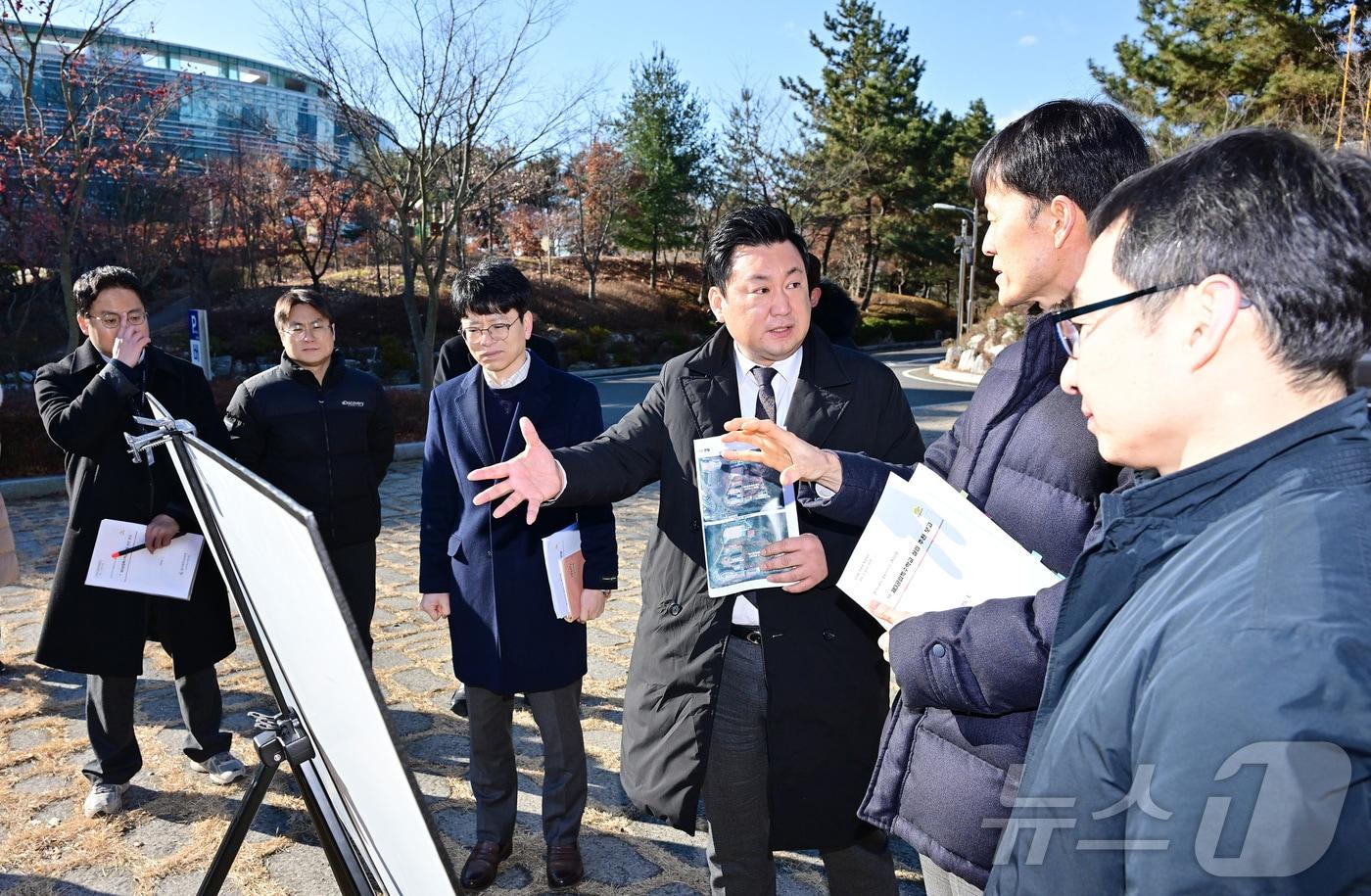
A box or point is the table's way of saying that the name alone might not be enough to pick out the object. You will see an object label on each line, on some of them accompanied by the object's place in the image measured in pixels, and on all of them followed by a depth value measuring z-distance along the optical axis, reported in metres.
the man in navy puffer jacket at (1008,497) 1.50
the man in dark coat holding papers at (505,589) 3.15
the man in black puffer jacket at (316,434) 4.01
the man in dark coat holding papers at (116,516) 3.47
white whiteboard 1.07
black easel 1.31
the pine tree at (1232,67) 22.89
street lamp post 30.47
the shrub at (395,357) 25.25
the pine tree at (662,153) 39.28
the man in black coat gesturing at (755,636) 2.42
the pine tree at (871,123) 43.34
